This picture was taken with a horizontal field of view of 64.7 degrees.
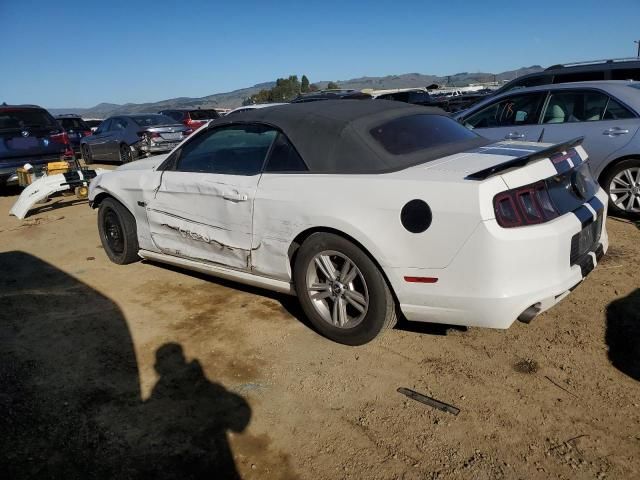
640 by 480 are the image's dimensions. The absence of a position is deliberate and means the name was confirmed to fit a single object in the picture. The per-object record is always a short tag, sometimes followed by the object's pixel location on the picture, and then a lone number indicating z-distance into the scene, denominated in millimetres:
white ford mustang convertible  2713
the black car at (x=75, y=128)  17719
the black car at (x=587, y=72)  8055
